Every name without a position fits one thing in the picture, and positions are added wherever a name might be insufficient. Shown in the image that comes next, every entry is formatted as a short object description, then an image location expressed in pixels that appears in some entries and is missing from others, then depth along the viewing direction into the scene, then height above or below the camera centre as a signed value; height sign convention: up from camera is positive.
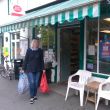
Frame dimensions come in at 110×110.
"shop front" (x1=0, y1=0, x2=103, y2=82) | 3.09 +0.56
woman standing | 3.92 -0.49
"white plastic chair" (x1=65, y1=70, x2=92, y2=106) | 3.66 -0.98
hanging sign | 6.86 +2.16
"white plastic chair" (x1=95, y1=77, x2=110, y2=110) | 3.26 -1.13
